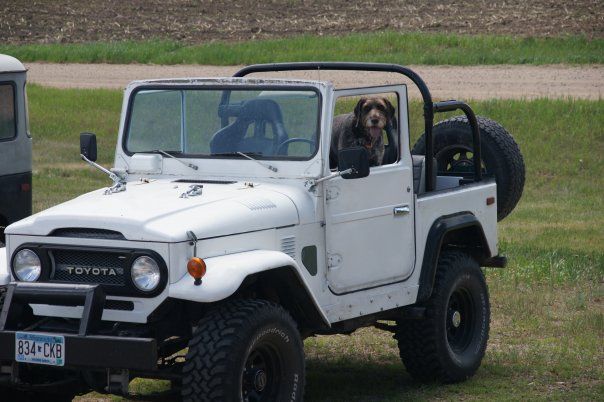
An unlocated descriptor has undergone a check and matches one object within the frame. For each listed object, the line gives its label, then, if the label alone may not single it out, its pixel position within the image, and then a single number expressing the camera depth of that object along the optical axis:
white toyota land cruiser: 12.35
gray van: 24.81
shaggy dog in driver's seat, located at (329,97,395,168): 15.36
